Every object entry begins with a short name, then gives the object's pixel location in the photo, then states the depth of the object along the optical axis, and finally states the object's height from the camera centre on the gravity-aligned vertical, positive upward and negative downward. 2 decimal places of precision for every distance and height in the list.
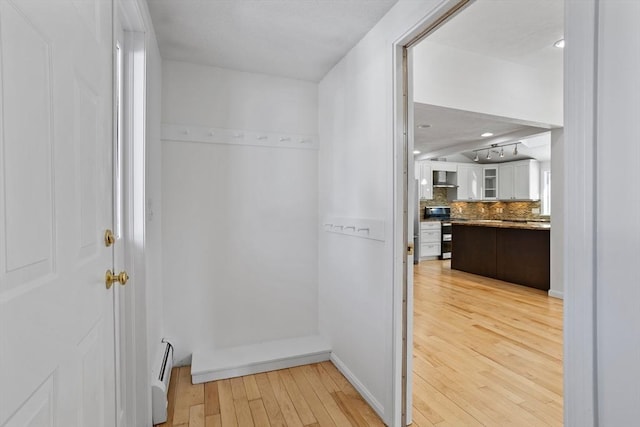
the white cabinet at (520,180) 7.61 +0.72
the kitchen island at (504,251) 4.77 -0.67
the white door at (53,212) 0.56 +0.00
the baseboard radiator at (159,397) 1.87 -1.06
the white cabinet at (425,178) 7.64 +0.77
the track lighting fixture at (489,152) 7.46 +1.39
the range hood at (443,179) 7.96 +0.77
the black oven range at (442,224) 7.77 -0.32
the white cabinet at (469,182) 8.23 +0.73
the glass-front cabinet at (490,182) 8.37 +0.74
